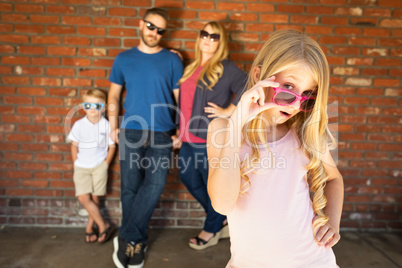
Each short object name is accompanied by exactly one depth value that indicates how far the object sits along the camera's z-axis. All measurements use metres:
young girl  1.23
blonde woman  3.27
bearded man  3.27
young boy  3.50
